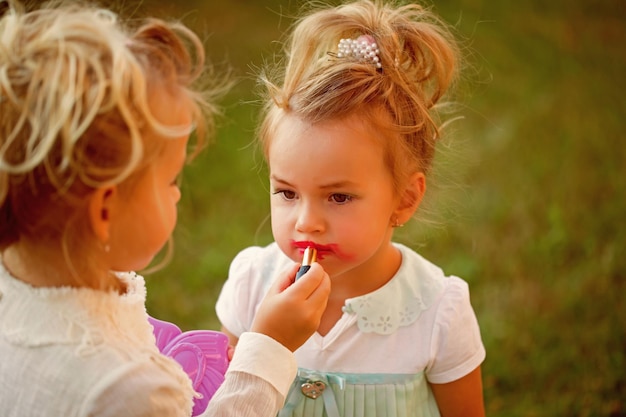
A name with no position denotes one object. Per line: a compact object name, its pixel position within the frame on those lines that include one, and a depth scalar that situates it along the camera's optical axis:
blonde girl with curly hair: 0.78
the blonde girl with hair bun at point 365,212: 0.97
